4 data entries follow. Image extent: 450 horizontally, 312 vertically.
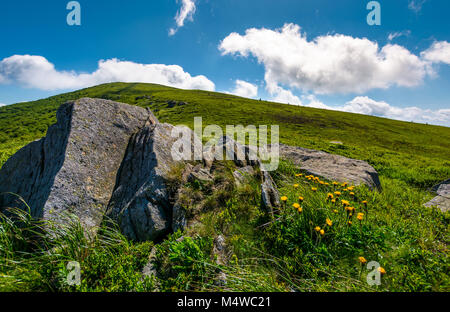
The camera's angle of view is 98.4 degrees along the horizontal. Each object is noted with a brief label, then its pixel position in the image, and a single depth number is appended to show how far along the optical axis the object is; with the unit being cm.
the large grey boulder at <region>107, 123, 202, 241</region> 473
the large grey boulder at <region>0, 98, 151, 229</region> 504
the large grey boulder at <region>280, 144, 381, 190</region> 841
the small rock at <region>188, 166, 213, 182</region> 542
